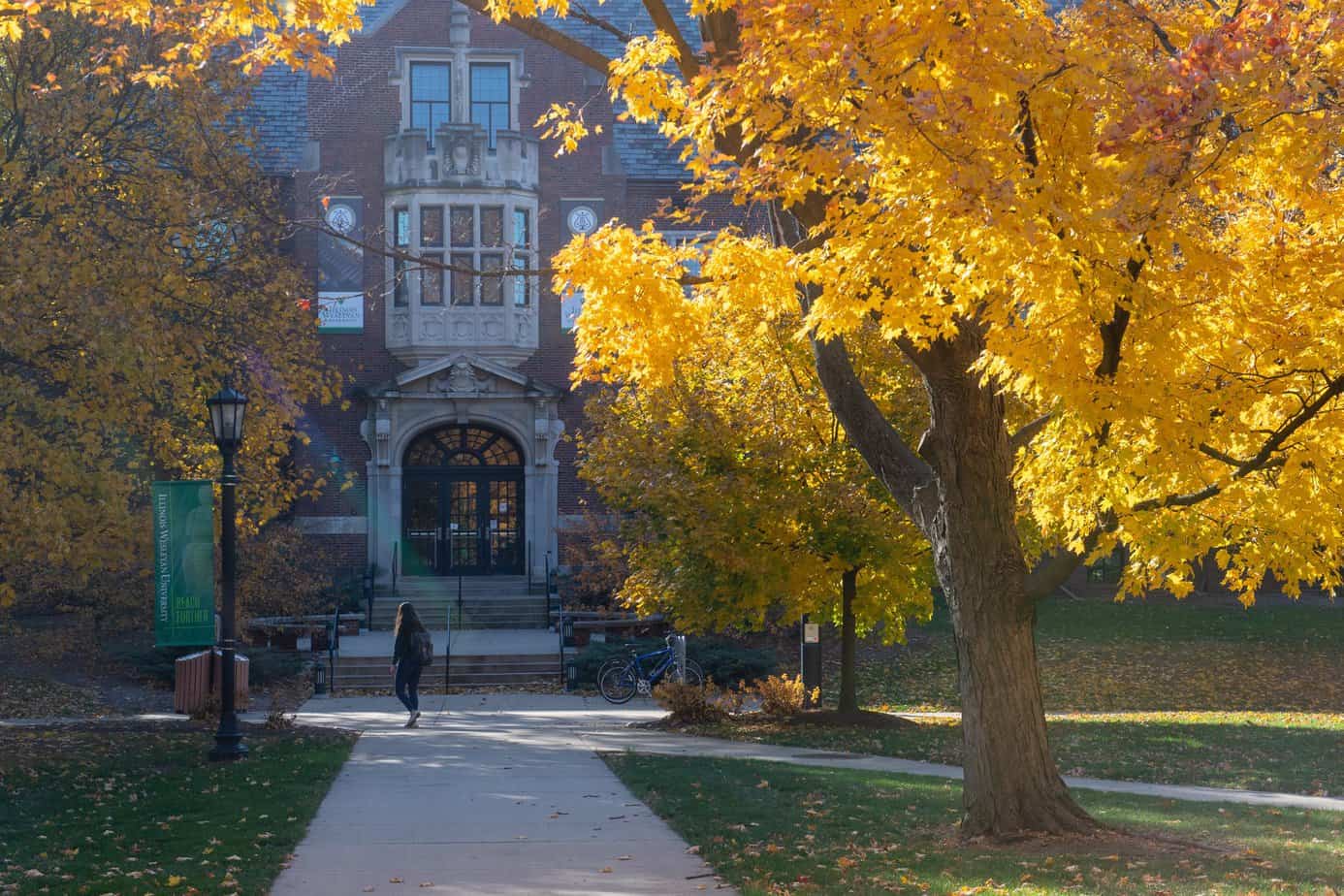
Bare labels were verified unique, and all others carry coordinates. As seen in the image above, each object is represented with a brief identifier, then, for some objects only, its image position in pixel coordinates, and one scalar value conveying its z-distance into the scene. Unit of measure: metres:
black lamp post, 14.25
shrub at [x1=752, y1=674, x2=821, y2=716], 18.11
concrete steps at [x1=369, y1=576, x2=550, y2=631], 28.23
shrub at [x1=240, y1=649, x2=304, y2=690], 22.62
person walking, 18.03
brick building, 29.89
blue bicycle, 21.45
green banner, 14.52
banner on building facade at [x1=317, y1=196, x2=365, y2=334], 29.62
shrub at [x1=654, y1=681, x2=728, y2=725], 18.00
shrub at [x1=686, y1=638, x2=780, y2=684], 21.98
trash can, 18.34
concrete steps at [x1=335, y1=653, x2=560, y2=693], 23.38
